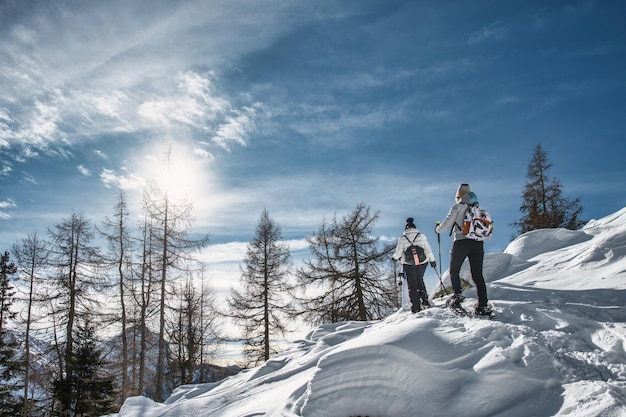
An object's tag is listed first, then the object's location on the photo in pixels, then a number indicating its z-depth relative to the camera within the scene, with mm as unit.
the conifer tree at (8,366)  18172
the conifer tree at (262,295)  17953
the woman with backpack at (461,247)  5445
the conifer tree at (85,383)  17375
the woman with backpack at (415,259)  7043
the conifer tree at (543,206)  20578
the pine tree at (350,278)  17578
